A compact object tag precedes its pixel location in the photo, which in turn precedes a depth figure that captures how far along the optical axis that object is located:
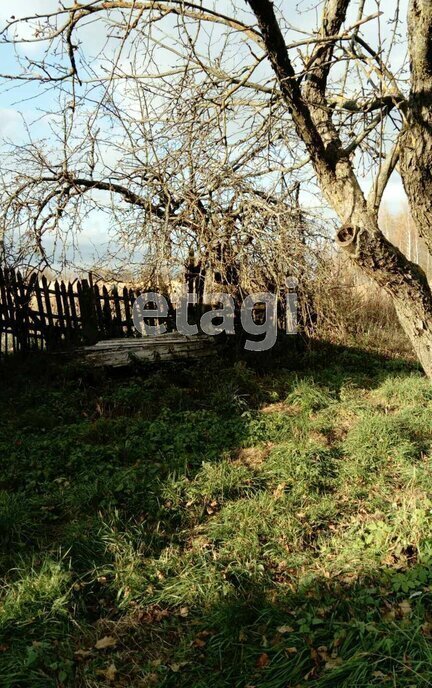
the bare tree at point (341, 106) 4.26
